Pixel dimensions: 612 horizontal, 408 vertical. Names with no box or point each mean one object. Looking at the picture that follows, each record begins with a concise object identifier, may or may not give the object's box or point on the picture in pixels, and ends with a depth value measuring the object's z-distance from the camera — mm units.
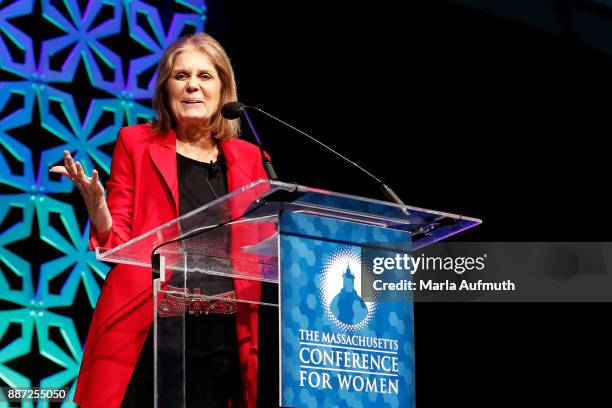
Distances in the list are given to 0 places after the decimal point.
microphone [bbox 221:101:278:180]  5226
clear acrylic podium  4336
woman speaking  4859
